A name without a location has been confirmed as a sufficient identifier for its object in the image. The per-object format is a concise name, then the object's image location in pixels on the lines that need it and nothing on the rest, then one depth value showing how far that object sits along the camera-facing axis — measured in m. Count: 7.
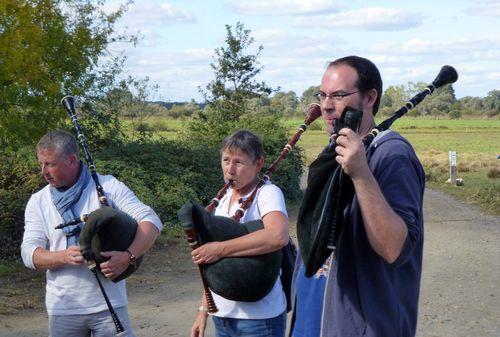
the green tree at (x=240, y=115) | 19.69
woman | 3.99
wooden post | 24.77
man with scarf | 4.21
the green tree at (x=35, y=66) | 11.56
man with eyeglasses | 2.59
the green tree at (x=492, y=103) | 103.44
